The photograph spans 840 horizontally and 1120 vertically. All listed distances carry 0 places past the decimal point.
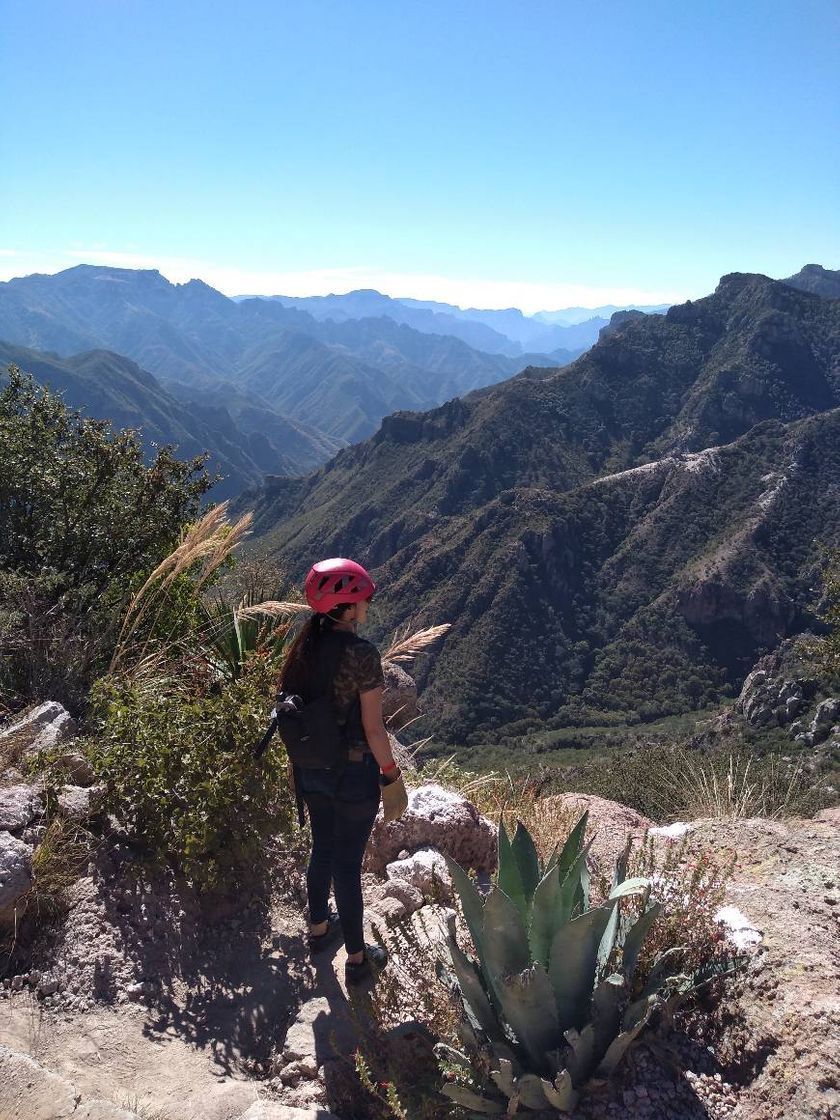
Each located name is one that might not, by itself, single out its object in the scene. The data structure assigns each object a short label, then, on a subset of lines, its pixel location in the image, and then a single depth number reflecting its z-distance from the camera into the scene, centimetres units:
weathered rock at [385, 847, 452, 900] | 303
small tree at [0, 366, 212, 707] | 400
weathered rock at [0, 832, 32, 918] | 249
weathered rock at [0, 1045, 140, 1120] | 181
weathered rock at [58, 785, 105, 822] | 301
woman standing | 259
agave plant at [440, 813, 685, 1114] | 190
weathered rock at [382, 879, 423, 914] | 305
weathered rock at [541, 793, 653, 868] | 411
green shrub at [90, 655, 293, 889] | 288
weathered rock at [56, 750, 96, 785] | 325
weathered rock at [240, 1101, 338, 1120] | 199
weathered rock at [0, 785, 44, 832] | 278
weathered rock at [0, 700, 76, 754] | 331
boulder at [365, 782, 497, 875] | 354
